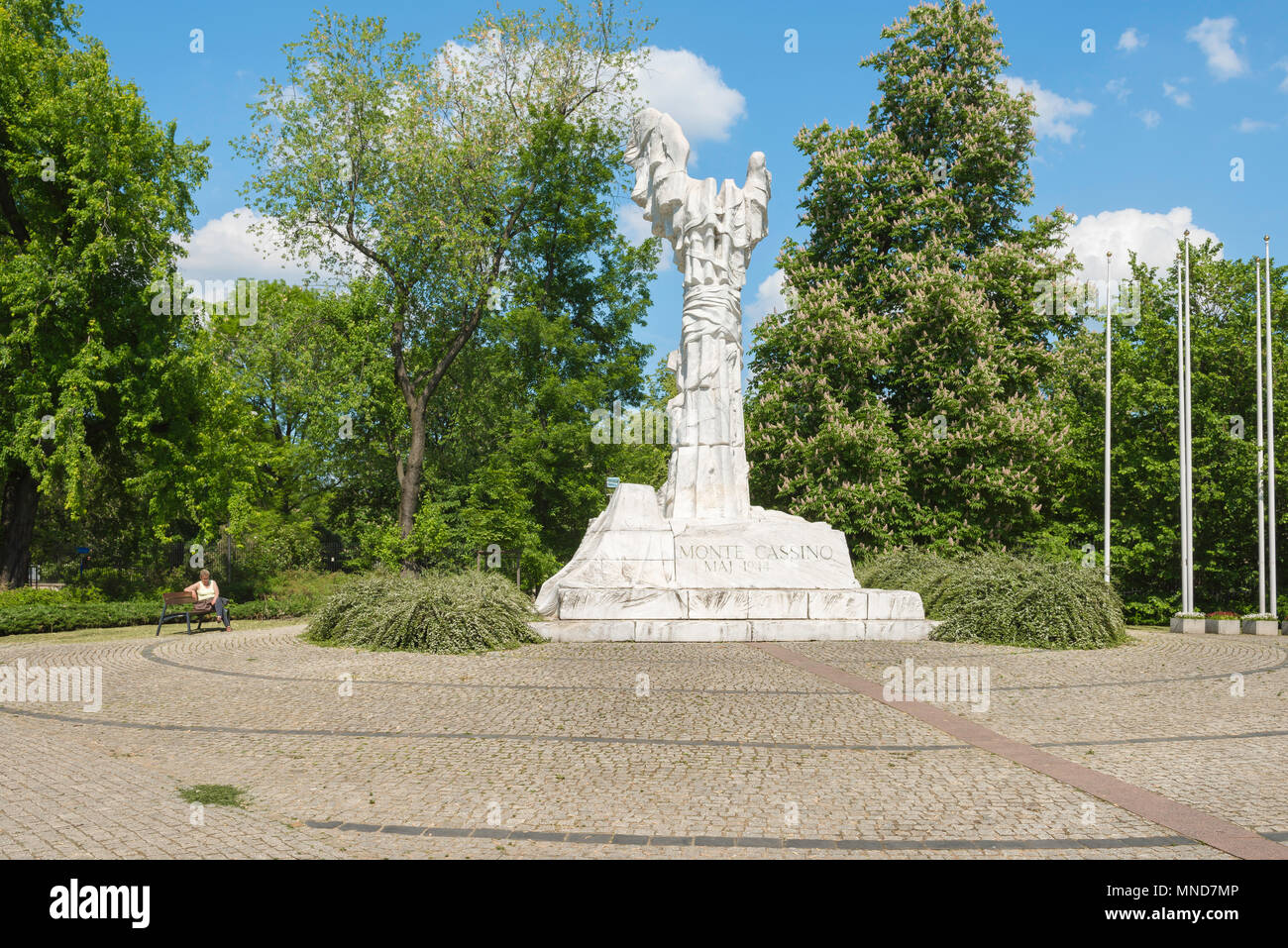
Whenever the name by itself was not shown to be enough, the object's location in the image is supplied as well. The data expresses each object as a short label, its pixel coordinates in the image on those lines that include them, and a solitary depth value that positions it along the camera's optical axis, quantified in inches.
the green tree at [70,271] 814.5
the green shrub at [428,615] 530.6
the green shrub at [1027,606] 577.9
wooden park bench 673.6
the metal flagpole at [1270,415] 764.9
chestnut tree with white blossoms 976.9
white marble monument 596.7
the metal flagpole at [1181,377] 830.5
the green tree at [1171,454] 927.7
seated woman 684.7
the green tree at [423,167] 1118.4
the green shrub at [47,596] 767.1
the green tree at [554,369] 1143.6
